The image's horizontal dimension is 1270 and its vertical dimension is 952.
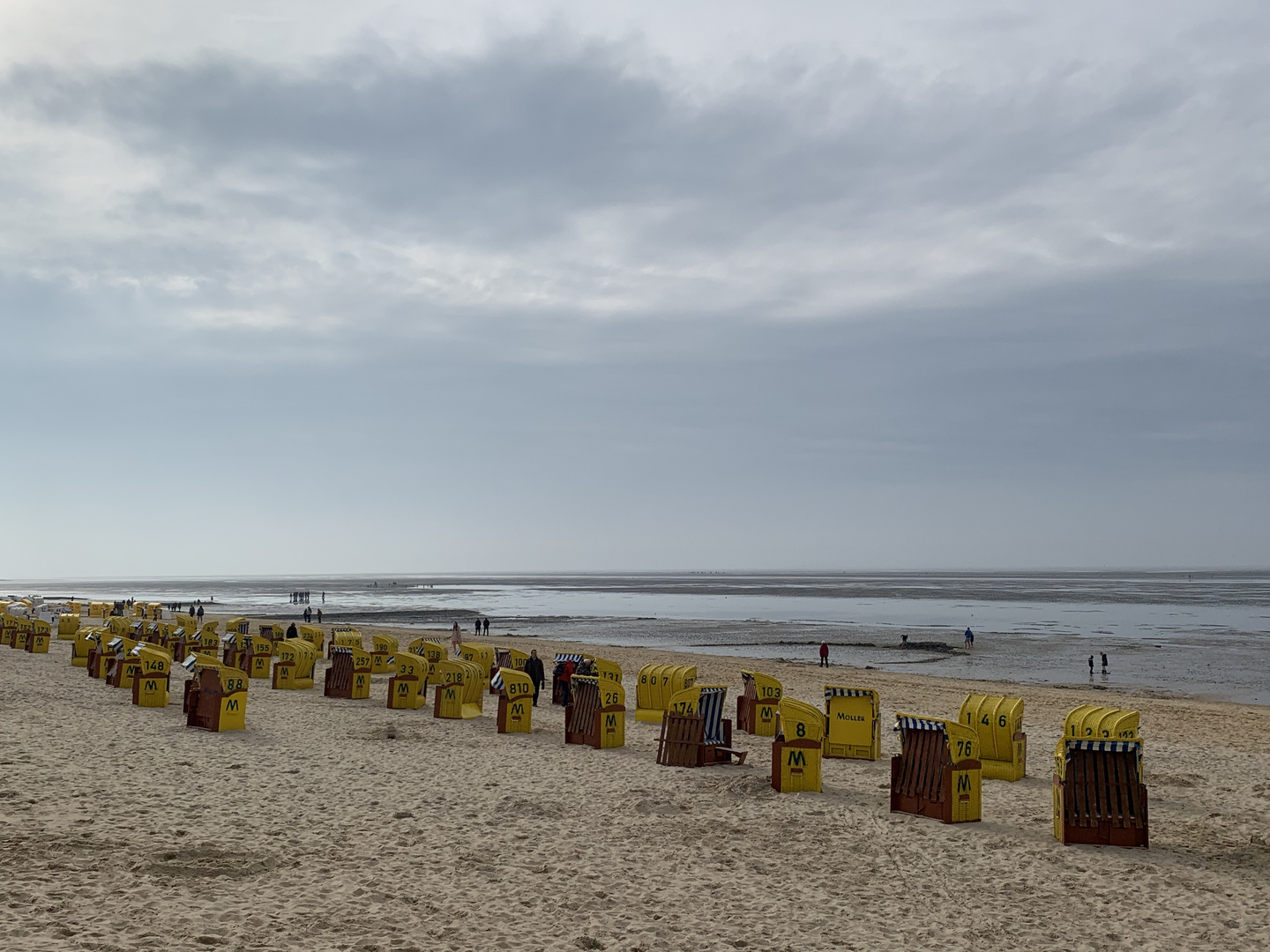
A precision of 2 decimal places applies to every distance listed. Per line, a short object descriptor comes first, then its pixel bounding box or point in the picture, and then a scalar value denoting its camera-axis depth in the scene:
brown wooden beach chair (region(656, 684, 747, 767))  15.05
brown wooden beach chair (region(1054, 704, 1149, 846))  10.73
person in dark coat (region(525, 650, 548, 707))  25.00
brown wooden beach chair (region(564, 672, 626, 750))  16.67
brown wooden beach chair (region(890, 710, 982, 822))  11.66
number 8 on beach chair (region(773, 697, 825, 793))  13.14
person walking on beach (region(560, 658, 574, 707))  22.84
